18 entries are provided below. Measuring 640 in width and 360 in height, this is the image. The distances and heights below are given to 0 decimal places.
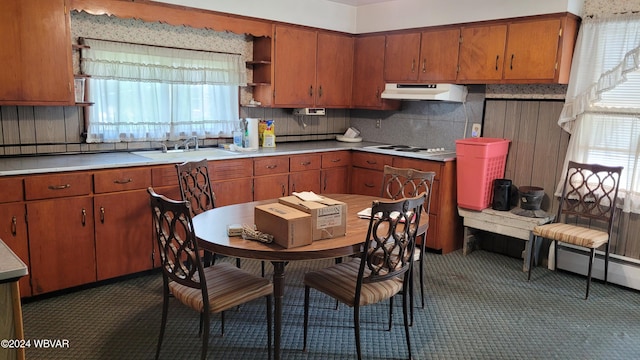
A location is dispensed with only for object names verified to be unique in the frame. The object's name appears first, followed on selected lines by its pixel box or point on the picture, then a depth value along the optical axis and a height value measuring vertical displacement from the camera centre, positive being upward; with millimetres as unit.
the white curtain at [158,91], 3809 +67
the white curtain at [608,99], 3625 +115
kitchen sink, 3811 -456
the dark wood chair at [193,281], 2223 -933
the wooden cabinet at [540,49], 3770 +501
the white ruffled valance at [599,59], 3588 +420
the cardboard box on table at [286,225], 2236 -580
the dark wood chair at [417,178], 3120 -515
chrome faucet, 4277 -391
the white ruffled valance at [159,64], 3738 +297
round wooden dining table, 2211 -677
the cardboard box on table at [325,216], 2338 -554
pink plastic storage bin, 4117 -512
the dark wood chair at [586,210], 3562 -783
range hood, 4441 +150
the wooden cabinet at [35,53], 3121 +281
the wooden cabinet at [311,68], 4672 +371
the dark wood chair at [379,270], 2346 -864
